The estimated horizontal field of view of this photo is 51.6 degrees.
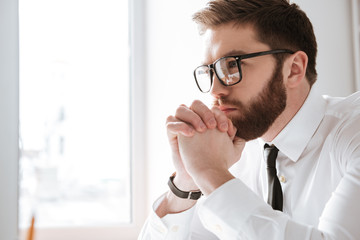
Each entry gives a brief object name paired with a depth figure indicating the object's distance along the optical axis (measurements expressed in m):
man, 1.15
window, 2.10
